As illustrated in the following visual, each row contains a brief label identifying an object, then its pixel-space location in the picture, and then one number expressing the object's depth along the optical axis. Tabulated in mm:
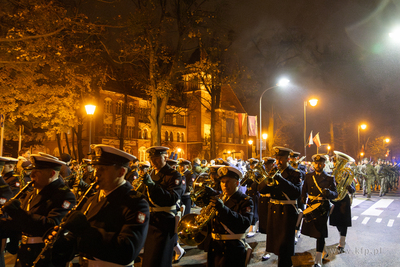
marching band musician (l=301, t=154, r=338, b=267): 6867
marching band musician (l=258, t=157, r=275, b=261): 8594
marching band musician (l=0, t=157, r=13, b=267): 4785
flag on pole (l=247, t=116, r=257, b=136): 34156
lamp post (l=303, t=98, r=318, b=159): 23312
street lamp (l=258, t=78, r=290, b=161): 21938
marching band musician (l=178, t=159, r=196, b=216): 10225
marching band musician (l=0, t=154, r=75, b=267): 3670
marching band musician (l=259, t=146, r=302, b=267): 6242
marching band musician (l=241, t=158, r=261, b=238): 10114
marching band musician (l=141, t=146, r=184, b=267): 5391
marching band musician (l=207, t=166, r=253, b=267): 4094
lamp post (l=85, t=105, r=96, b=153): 14765
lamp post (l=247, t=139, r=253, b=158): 64794
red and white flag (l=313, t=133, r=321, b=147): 27922
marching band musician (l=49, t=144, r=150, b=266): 2674
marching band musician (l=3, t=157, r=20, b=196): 6836
